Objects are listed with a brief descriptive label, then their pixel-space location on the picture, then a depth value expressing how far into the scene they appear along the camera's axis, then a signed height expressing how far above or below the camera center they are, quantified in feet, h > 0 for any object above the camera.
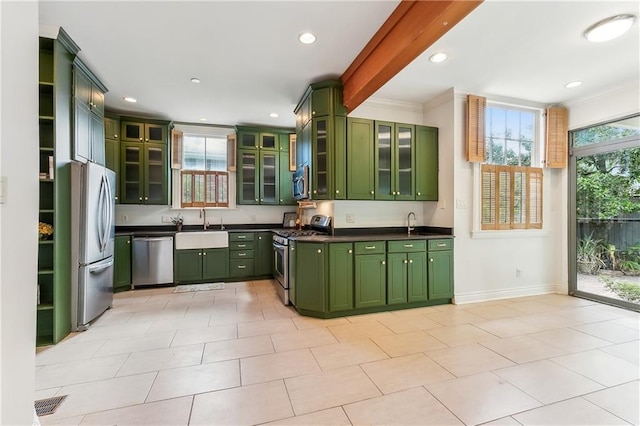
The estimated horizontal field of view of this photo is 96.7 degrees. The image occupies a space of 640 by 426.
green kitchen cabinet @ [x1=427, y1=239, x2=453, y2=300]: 12.16 -2.43
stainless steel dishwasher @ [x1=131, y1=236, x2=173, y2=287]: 14.76 -2.52
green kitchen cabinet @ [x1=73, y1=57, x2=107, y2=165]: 9.82 +3.71
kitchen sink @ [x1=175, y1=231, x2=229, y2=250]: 15.53 -1.50
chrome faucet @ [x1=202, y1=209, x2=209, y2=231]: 17.63 -0.46
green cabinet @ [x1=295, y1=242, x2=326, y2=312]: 10.85 -2.46
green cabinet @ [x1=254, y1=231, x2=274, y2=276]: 16.88 -2.46
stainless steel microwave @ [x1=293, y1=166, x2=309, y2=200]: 13.12 +1.47
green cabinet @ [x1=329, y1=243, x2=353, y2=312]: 10.89 -2.47
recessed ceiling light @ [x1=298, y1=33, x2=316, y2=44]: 8.57 +5.35
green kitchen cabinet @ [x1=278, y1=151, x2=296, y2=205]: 18.33 +2.05
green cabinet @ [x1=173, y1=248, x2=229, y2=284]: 15.53 -2.92
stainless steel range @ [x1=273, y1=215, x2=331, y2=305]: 12.44 -1.53
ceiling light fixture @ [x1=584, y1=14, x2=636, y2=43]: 7.71 +5.20
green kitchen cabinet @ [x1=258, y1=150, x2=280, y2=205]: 18.07 +2.27
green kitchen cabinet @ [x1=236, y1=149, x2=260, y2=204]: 17.71 +2.28
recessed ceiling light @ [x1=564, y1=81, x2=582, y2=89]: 11.65 +5.33
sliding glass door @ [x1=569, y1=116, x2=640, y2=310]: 12.05 -0.03
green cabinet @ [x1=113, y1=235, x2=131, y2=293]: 14.30 -2.58
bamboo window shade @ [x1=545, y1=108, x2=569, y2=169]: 13.70 +3.58
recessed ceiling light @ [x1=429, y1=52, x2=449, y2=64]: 9.56 +5.32
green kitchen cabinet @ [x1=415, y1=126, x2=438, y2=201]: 13.23 +2.32
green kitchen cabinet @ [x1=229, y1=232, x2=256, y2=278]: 16.42 -2.40
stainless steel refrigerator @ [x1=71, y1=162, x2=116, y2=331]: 9.57 -0.97
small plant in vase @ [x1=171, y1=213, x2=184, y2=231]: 17.04 -0.50
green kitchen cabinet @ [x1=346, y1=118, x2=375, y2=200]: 12.12 +2.29
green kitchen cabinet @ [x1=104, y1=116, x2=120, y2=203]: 14.89 +3.63
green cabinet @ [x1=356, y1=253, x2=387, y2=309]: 11.16 -2.69
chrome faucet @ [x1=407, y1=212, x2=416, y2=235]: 13.61 -0.53
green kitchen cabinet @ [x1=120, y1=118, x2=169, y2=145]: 15.55 +4.55
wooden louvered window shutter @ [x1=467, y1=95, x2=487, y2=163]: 12.39 +3.68
